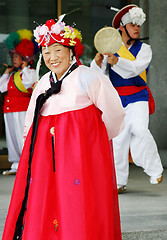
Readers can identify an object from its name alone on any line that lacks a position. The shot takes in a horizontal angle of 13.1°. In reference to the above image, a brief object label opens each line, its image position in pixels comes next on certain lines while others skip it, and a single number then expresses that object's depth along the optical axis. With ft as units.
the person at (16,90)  31.37
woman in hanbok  13.31
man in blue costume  23.91
